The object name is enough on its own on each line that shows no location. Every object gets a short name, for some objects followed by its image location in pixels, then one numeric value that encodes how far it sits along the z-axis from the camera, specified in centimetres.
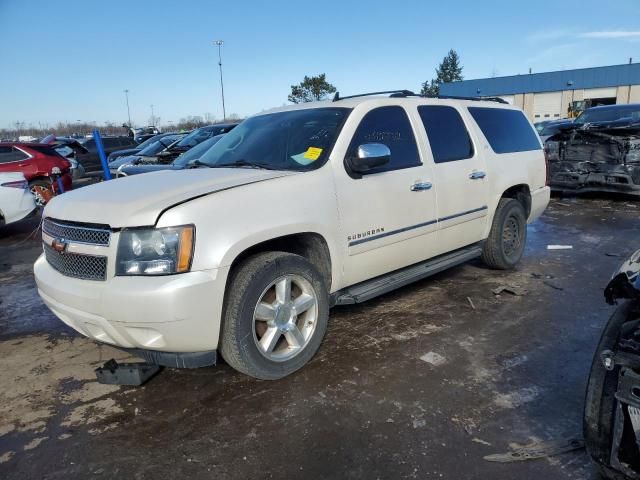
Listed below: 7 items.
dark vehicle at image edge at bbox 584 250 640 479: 183
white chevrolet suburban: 274
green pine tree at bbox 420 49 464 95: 9212
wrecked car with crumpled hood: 930
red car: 1153
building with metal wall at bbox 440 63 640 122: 4572
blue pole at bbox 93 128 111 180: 830
